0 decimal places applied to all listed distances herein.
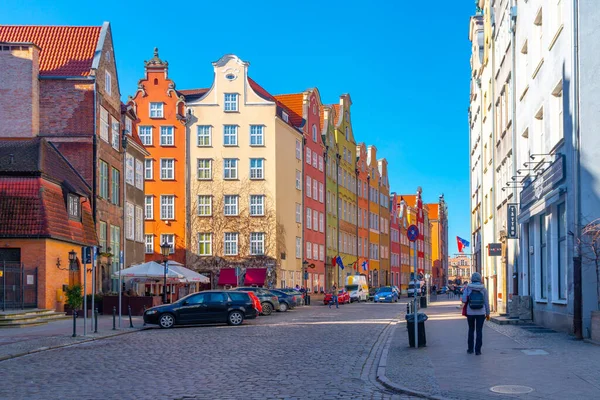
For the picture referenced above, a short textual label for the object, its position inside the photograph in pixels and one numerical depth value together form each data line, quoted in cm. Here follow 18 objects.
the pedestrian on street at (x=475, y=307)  1678
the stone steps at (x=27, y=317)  2947
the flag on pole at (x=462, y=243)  6150
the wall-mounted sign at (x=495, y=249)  3216
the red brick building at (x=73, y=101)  4006
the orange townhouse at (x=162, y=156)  6350
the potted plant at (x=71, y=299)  3638
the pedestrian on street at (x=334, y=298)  5281
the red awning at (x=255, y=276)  6131
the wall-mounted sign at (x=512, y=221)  2981
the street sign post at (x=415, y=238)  1828
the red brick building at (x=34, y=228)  3406
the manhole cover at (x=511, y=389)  1134
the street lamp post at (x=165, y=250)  3709
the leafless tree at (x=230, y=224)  6256
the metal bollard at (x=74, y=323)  2359
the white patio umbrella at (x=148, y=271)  3769
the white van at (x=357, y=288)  6762
